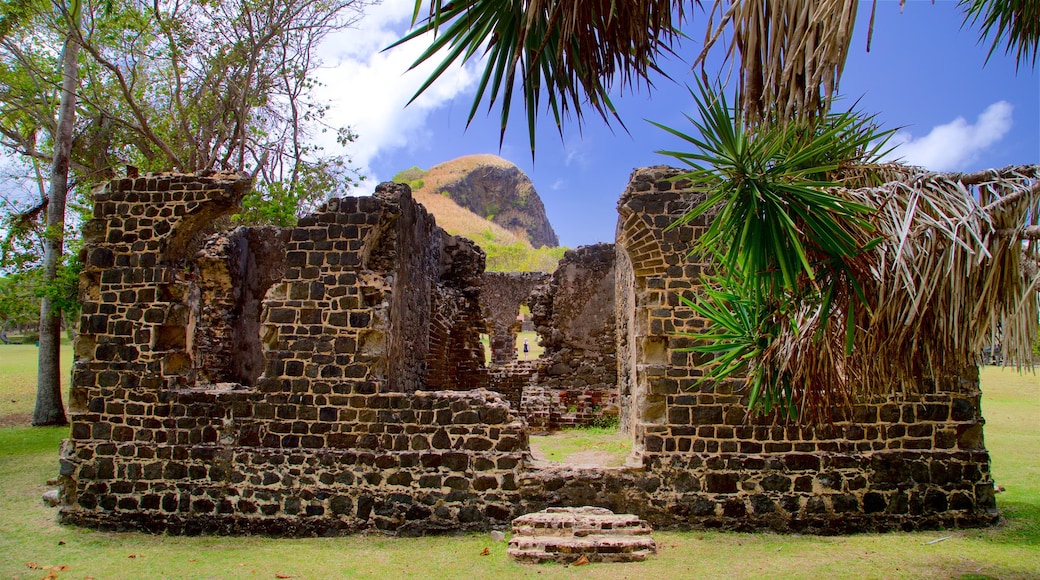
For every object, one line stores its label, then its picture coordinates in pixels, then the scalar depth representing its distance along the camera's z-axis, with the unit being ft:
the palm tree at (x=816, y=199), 12.96
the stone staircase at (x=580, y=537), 22.63
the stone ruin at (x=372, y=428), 25.53
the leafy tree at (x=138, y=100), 51.75
